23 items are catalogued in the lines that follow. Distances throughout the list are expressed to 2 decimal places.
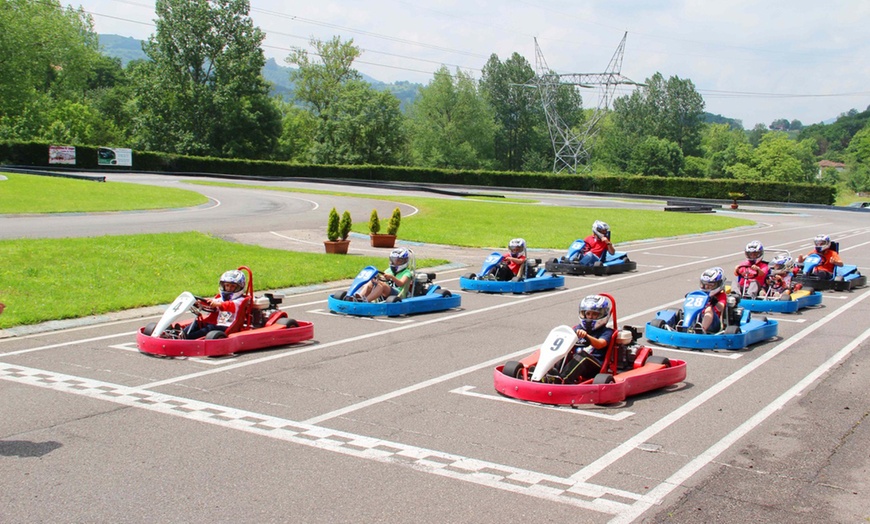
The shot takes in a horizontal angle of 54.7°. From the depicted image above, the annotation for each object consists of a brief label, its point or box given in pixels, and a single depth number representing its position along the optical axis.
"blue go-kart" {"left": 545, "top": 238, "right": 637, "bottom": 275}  21.08
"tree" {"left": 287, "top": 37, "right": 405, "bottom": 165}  90.75
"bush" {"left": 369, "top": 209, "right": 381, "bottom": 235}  26.14
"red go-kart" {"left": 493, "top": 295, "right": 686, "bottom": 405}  8.71
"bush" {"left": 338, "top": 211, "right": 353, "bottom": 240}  23.27
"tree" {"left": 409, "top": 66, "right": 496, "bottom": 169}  104.06
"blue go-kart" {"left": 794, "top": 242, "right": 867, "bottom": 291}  19.02
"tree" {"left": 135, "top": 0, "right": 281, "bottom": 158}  85.25
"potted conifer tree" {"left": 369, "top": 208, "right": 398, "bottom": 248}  26.17
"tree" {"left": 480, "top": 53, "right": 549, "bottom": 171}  116.81
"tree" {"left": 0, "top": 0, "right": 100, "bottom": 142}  79.81
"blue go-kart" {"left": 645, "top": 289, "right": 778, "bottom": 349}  11.90
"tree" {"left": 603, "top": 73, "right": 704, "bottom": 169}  122.31
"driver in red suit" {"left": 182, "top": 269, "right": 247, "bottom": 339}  11.05
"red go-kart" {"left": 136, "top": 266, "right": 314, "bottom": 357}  10.57
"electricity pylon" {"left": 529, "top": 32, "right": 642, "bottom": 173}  94.80
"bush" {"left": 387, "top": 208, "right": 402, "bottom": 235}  26.34
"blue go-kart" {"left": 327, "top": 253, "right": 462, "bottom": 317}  13.94
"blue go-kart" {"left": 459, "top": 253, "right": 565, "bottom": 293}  17.36
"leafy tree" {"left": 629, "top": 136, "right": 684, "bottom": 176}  102.75
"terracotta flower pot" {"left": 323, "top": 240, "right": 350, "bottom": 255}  23.11
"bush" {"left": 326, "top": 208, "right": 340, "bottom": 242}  23.03
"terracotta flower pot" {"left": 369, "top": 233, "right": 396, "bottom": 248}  26.27
